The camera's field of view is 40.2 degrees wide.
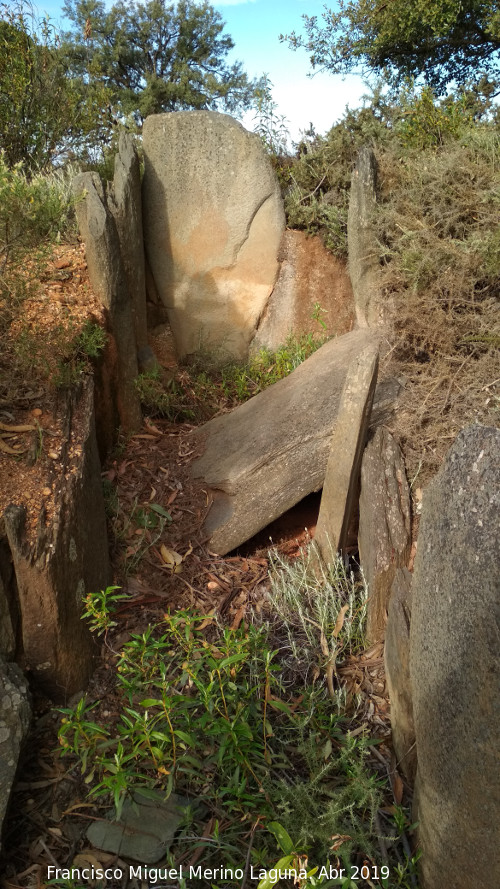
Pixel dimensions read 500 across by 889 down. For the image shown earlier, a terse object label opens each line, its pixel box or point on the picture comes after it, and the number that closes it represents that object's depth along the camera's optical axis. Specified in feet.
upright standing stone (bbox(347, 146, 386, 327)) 17.49
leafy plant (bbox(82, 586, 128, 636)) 10.97
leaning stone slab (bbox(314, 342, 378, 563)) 13.93
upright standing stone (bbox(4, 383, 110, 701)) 11.61
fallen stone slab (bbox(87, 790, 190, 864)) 9.36
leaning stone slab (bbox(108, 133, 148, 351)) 18.43
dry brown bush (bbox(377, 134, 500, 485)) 14.65
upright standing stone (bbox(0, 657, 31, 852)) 9.92
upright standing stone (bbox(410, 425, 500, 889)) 6.86
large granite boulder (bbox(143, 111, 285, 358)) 20.75
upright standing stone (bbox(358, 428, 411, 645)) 12.98
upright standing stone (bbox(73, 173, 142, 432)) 16.63
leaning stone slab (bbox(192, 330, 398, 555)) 15.25
